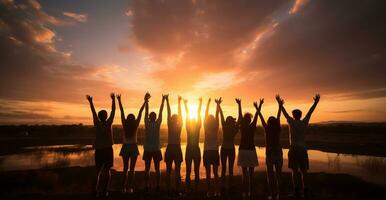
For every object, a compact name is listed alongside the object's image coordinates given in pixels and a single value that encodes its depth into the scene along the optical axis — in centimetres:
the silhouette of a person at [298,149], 725
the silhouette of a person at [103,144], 721
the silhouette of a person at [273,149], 748
